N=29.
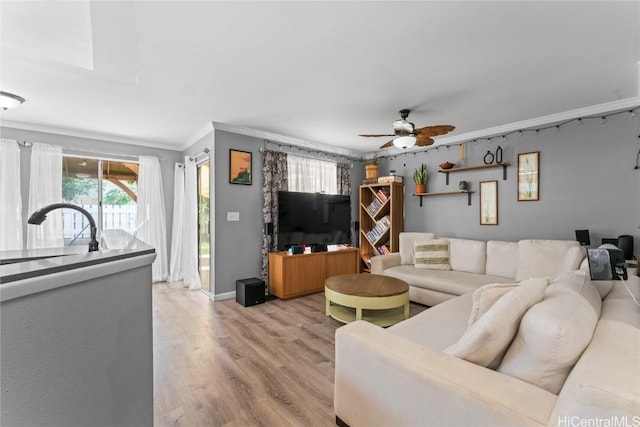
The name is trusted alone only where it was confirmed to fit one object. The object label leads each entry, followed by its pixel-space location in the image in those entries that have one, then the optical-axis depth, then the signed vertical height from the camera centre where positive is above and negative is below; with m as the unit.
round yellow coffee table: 2.71 -0.83
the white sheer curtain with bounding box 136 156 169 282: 4.77 +0.07
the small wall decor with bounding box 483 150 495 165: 3.97 +0.79
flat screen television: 4.27 -0.08
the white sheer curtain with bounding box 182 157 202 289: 4.51 -0.24
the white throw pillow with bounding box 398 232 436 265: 4.20 -0.46
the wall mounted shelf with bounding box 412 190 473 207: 4.20 +0.31
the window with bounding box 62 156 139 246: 4.29 +0.38
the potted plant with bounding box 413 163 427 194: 4.66 +0.56
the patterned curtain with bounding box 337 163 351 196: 5.30 +0.67
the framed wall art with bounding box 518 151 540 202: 3.61 +0.47
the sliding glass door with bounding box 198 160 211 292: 4.30 -0.19
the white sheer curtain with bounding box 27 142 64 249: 3.81 +0.35
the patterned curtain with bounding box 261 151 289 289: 4.23 +0.39
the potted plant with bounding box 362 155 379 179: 5.20 +0.83
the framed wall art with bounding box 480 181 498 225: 3.96 +0.14
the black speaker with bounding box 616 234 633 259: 2.79 -0.33
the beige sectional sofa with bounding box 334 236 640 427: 0.79 -0.58
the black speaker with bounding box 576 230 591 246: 3.10 -0.29
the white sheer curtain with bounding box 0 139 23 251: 3.62 +0.25
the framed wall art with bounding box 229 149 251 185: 3.98 +0.69
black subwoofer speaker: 3.63 -1.03
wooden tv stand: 3.93 -0.85
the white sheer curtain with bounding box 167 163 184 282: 4.86 -0.23
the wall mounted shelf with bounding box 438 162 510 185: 3.86 +0.66
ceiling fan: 3.02 +0.86
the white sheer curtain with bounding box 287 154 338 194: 4.69 +0.69
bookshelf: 4.86 -0.10
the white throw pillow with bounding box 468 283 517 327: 1.44 -0.45
